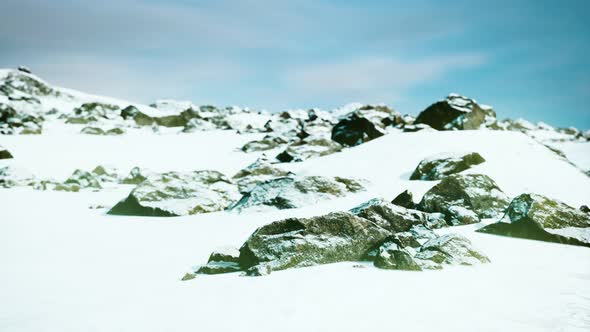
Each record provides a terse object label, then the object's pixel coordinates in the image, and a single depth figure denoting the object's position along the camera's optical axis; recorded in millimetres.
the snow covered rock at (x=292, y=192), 8930
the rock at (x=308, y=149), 17062
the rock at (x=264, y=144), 21000
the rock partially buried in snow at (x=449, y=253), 5020
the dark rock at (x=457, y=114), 19484
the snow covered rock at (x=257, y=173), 12797
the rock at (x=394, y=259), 4848
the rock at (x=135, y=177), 14023
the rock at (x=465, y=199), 7679
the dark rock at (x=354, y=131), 19641
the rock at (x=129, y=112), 34122
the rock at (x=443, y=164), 10492
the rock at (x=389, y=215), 6523
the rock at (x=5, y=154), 16181
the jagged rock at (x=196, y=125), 29406
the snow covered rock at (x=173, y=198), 9031
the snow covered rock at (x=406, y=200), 8109
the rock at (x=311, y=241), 5152
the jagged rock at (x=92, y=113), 28430
